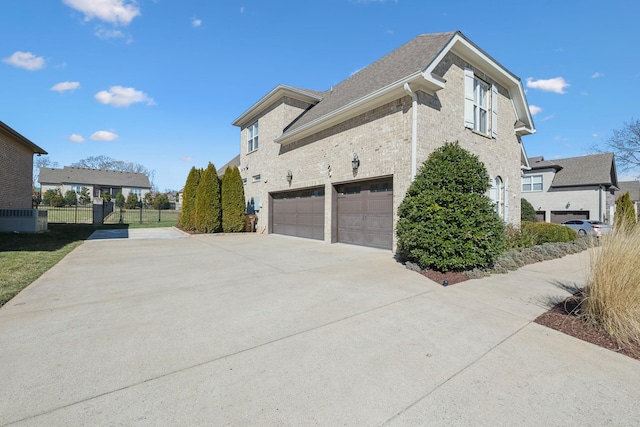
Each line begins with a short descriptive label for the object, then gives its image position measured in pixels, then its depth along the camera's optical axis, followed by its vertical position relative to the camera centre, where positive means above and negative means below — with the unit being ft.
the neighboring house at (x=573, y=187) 78.02 +6.81
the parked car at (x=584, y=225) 63.67 -3.09
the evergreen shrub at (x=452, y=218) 20.67 -0.52
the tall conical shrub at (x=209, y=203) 51.57 +1.01
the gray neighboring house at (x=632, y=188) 126.99 +11.27
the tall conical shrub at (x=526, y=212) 60.80 -0.17
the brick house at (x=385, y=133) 29.35 +9.45
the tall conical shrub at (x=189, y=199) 57.47 +1.94
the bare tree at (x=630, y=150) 93.61 +20.33
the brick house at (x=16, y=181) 42.45 +4.66
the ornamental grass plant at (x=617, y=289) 11.06 -3.05
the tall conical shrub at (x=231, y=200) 53.36 +1.64
